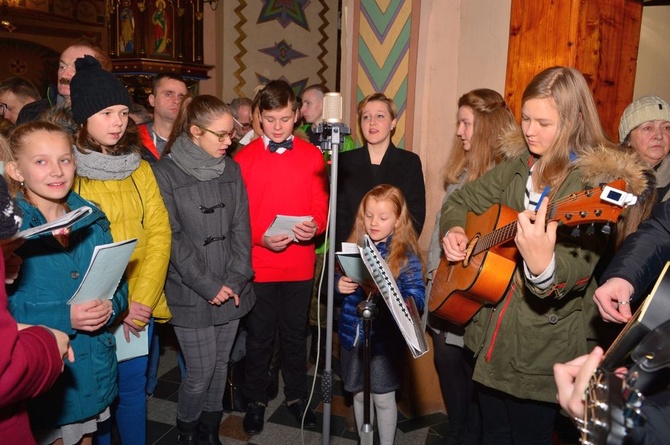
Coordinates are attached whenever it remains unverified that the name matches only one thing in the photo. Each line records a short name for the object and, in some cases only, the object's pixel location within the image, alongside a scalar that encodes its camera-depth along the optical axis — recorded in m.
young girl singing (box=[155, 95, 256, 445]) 2.56
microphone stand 1.83
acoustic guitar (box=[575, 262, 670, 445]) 0.86
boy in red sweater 2.88
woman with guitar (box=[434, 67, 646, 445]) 1.64
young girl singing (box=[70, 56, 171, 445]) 2.22
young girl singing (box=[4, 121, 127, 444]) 1.83
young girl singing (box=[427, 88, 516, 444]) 2.58
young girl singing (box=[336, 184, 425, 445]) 2.45
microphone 1.83
